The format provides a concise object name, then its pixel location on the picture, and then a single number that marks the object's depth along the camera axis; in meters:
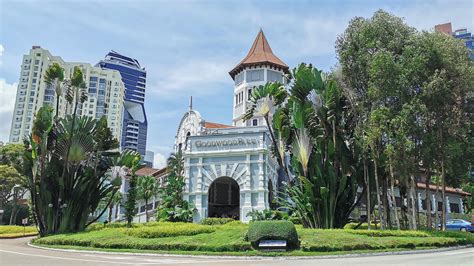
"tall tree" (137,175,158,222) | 46.66
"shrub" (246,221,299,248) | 15.82
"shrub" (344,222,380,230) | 24.84
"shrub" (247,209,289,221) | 26.17
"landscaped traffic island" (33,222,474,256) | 15.70
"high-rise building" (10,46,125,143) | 106.94
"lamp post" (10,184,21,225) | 49.55
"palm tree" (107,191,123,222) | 48.22
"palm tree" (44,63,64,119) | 25.62
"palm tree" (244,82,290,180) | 24.53
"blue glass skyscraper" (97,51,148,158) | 166.38
